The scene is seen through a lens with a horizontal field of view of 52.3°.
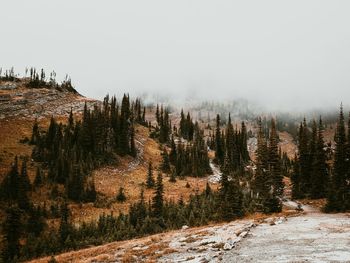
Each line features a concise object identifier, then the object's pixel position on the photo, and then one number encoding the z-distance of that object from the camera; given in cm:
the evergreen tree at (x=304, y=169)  7775
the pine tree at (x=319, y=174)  7081
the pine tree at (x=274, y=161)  6294
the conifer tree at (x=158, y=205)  6322
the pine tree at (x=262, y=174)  5927
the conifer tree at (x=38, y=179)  7902
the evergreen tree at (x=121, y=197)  8026
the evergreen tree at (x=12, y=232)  5088
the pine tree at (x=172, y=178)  9956
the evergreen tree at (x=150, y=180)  9232
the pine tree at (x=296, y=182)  7802
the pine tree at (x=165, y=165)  11156
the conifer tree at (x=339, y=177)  5500
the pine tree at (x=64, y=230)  5616
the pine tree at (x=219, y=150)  13500
